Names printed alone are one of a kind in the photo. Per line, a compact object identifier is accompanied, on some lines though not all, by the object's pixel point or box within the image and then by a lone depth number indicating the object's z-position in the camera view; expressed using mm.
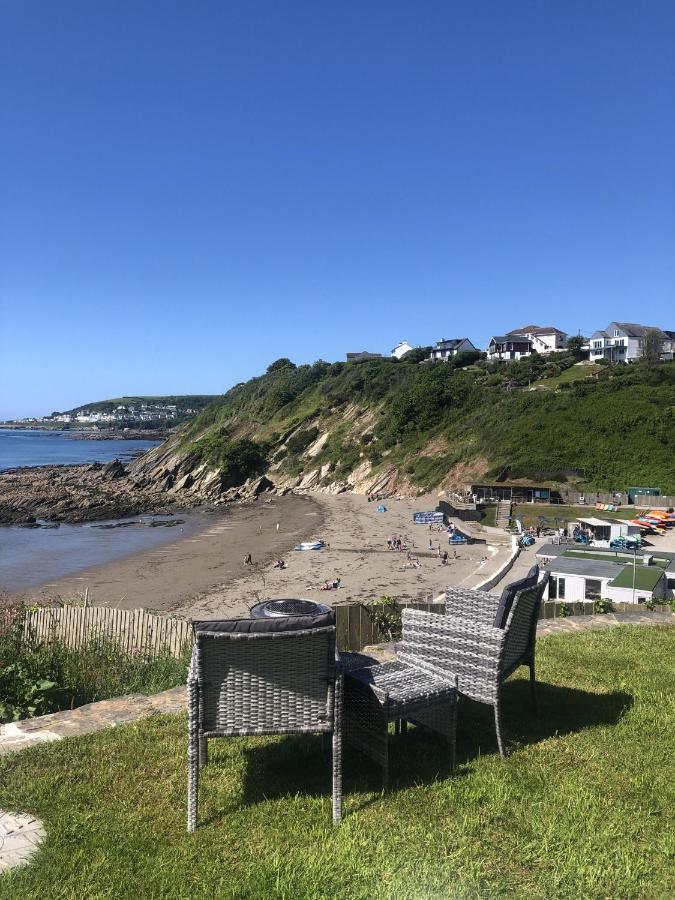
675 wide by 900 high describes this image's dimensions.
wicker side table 3807
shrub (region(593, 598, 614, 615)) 9594
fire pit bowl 3955
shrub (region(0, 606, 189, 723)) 5590
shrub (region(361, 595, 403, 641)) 9469
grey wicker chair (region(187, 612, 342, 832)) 3438
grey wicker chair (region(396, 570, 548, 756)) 4367
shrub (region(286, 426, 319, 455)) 69312
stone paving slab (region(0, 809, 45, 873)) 3119
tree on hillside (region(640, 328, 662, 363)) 67412
